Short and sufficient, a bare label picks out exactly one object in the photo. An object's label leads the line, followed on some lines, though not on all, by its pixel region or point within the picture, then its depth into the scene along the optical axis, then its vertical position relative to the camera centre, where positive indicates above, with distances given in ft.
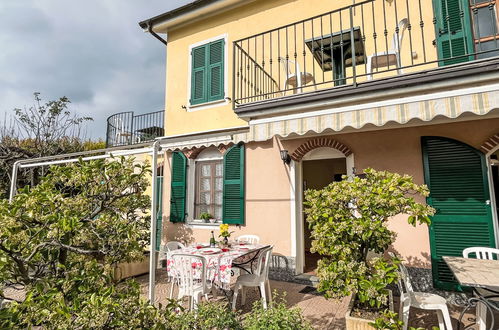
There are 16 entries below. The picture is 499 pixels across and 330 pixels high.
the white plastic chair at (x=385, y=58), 22.35 +12.86
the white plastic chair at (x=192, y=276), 18.34 -5.32
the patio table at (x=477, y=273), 12.89 -4.11
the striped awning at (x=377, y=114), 15.99 +6.06
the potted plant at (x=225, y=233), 24.01 -2.98
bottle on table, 23.58 -3.80
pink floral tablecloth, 18.78 -4.69
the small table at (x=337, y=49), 22.05 +13.82
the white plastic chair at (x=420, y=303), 14.98 -6.03
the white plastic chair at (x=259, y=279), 19.76 -6.06
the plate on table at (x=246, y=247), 22.66 -4.18
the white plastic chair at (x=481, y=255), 14.97 -4.23
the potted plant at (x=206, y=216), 32.09 -1.89
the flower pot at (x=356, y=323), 14.60 -6.98
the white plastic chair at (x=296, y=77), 26.20 +13.12
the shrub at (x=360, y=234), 15.07 -2.08
